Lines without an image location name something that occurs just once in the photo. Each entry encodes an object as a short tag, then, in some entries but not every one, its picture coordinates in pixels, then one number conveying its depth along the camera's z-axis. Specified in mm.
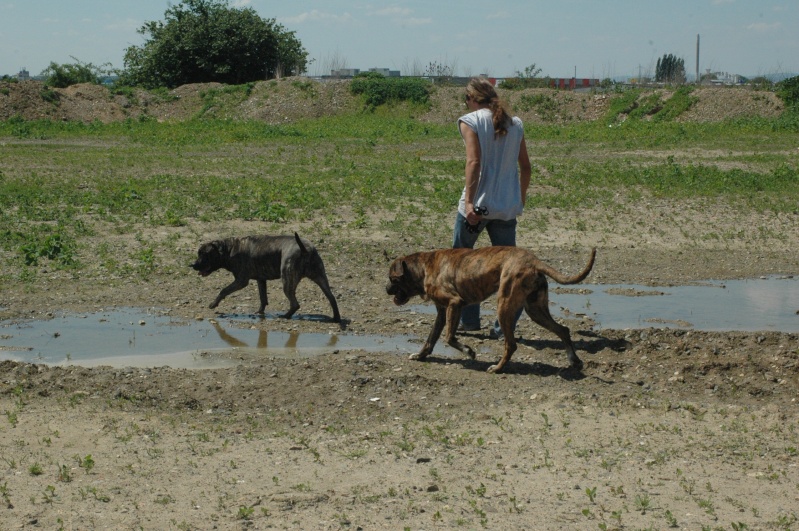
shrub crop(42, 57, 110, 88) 55531
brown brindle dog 7930
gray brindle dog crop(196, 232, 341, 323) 10367
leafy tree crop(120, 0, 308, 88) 55531
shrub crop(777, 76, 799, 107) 40719
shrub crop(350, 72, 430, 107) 47531
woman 8461
